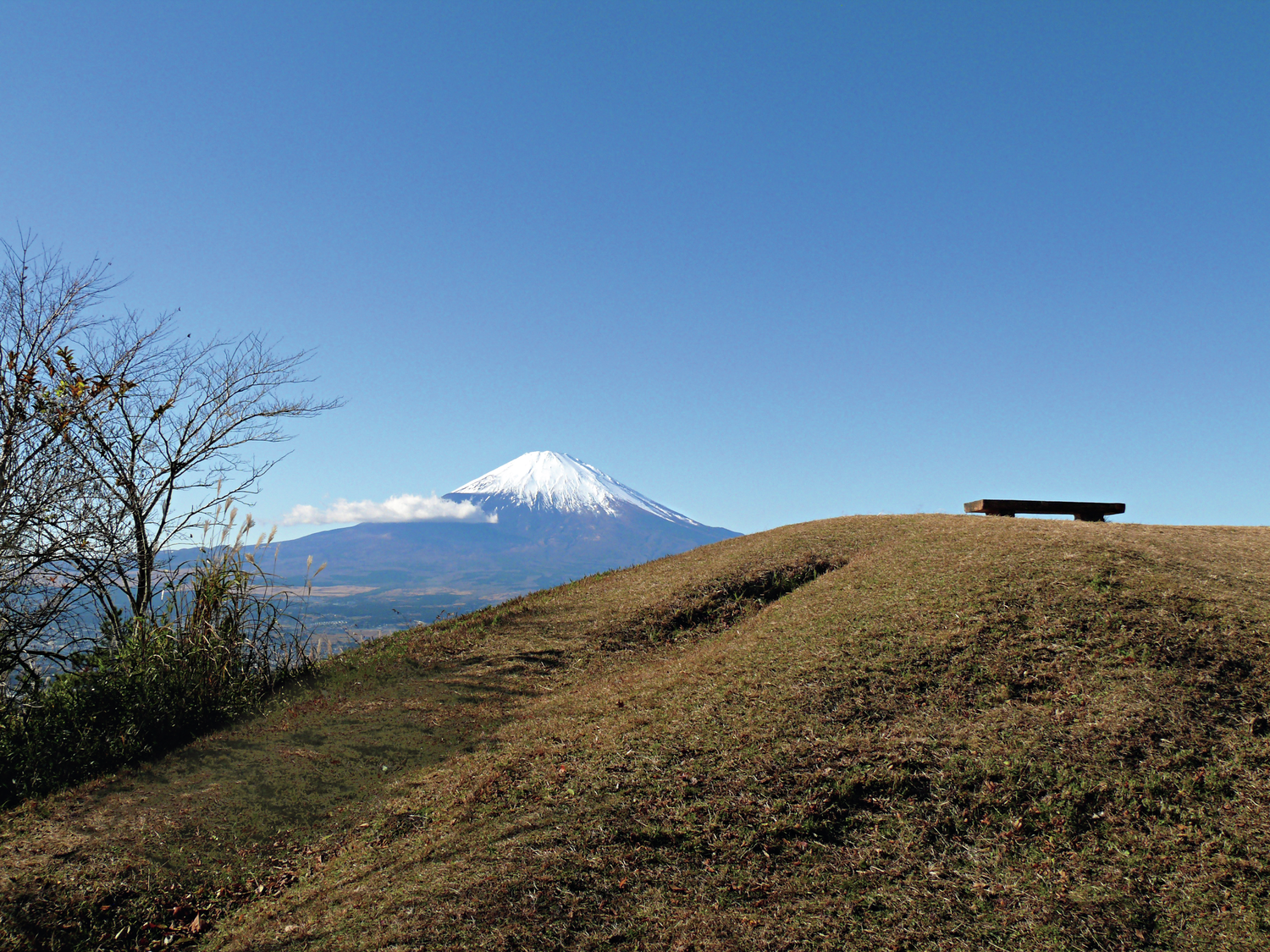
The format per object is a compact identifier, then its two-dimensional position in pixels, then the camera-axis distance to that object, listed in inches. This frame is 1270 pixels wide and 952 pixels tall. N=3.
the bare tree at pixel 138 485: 394.3
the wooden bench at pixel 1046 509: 599.8
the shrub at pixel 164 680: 303.4
